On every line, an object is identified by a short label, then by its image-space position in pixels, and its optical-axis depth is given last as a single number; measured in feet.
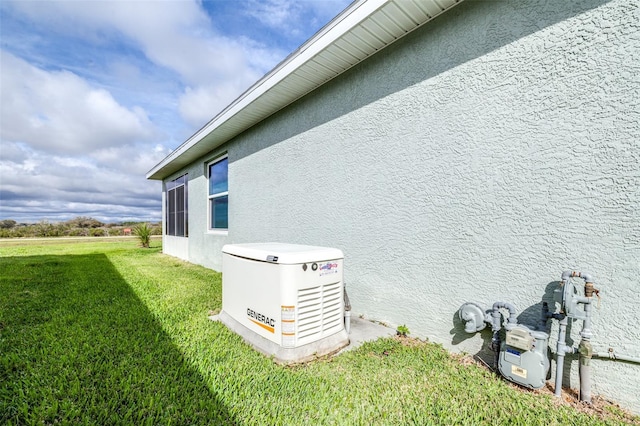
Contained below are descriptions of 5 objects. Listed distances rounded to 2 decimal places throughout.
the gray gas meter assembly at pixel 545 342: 5.95
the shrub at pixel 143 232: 48.47
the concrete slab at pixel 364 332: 9.23
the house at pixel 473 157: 5.99
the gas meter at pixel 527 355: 6.30
